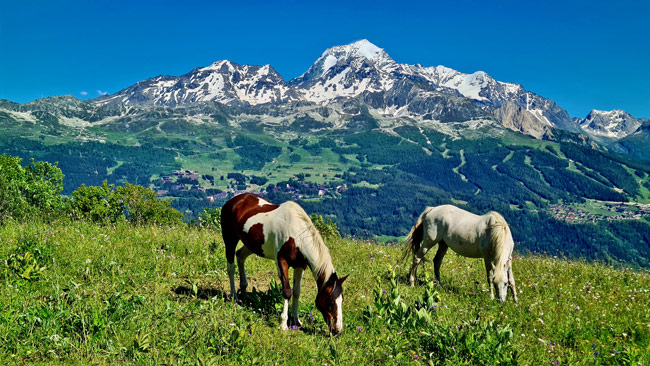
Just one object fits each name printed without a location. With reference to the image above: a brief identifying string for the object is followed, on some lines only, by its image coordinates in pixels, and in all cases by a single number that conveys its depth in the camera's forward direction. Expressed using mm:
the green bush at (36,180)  31047
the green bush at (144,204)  39438
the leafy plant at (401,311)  7801
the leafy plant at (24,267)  8594
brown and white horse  8164
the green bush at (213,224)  19655
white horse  11352
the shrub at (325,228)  18659
